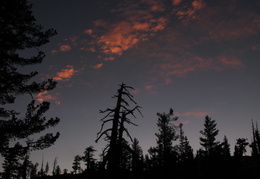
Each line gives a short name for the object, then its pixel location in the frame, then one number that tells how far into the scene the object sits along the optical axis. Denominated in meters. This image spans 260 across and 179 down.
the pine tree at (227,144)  59.81
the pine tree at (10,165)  41.12
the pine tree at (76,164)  81.88
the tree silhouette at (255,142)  42.99
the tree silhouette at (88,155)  59.67
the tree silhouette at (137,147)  56.33
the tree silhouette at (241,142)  54.04
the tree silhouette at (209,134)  45.14
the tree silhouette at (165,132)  37.12
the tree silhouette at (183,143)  57.70
